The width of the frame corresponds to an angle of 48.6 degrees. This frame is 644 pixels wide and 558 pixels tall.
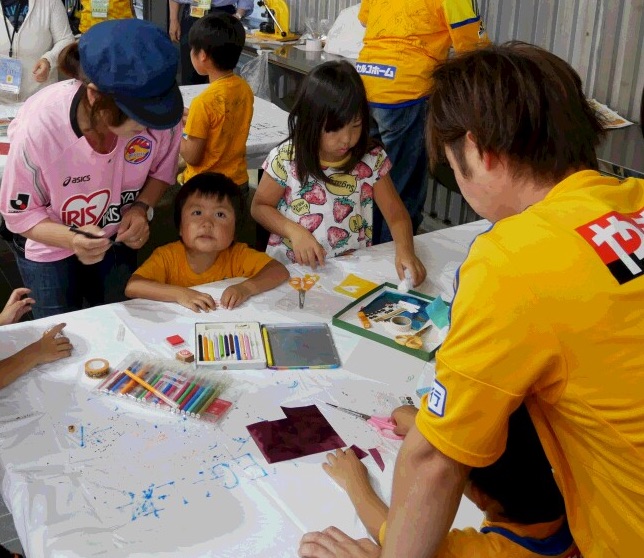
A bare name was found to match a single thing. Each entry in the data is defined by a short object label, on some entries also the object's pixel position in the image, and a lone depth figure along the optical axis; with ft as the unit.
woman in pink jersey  5.31
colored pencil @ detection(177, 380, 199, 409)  4.71
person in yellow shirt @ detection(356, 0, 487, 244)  10.48
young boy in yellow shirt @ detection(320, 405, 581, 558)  3.35
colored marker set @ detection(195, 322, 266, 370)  5.17
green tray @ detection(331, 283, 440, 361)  5.50
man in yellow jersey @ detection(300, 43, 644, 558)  2.71
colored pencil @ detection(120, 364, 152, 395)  4.80
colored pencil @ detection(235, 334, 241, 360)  5.26
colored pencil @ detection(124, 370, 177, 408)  4.69
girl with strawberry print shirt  7.00
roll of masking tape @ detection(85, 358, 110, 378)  4.96
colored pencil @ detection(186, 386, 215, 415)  4.66
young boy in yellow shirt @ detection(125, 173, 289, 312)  6.70
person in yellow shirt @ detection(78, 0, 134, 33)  15.88
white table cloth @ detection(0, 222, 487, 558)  3.76
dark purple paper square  4.38
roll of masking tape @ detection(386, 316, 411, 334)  5.76
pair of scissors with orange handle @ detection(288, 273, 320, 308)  6.20
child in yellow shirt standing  9.54
